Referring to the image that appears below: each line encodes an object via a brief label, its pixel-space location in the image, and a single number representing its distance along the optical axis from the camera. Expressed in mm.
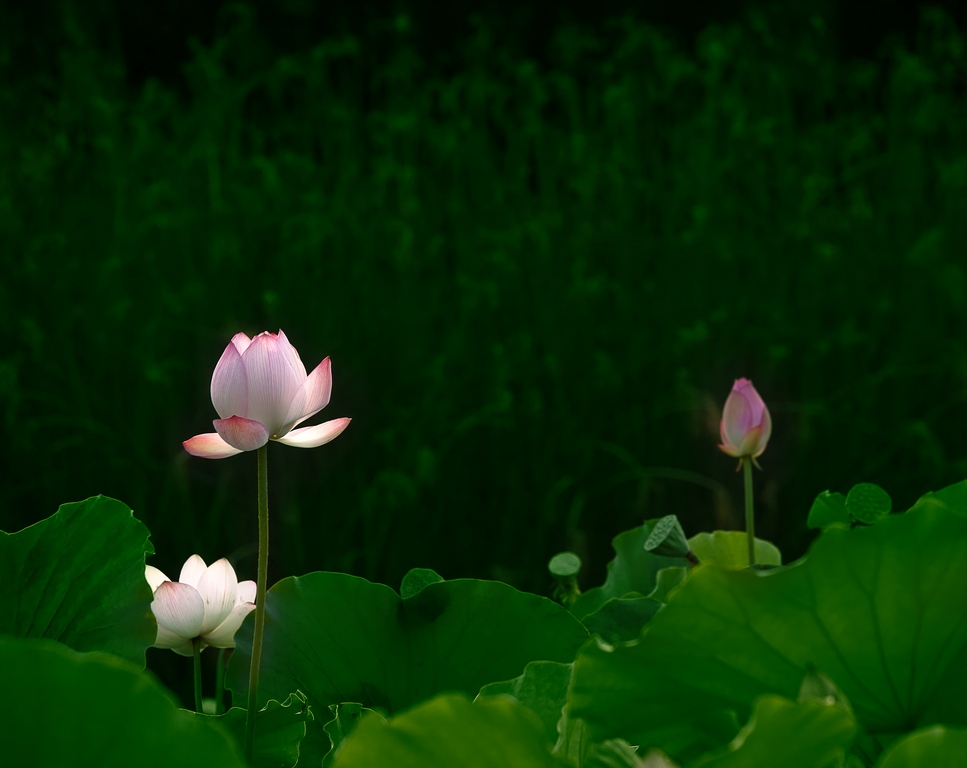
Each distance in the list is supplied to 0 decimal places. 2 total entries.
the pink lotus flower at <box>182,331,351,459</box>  5201
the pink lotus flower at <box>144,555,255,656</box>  5282
